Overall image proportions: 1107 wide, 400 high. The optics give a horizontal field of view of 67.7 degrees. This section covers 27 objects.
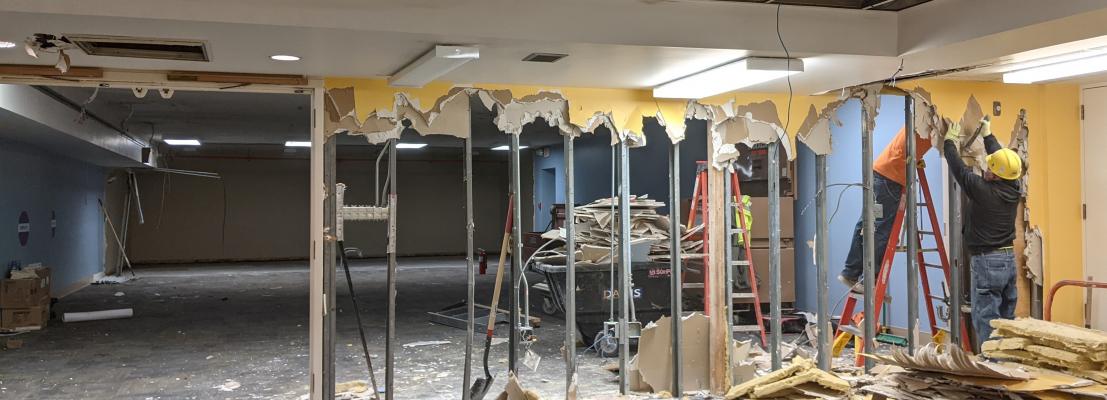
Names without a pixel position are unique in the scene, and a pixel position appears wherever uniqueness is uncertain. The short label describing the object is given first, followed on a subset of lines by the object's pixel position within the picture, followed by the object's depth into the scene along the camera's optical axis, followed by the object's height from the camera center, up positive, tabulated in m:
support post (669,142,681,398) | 5.42 -0.36
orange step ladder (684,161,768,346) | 5.86 -0.34
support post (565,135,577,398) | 5.13 -0.56
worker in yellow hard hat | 5.54 -0.21
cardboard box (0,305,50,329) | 8.52 -1.10
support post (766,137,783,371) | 5.52 -0.27
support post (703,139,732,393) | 5.59 -0.55
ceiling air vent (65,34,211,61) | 3.60 +0.75
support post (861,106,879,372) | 5.46 -0.18
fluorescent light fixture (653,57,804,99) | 4.16 +0.70
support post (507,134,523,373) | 4.90 -0.31
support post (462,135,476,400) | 4.81 -0.37
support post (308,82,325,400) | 4.63 -0.25
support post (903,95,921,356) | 5.51 -0.16
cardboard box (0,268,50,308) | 8.52 -0.85
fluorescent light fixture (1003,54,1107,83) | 4.50 +0.75
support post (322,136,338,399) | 4.71 -0.26
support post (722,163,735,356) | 5.55 -0.32
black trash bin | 6.93 -0.74
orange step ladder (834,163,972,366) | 5.65 -0.54
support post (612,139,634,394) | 5.28 -0.22
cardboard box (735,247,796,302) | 8.38 -0.74
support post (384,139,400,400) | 4.74 -0.38
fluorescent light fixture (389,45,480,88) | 3.71 +0.70
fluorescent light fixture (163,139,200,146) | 14.36 +1.22
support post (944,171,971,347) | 5.86 -0.42
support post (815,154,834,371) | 5.50 -0.36
